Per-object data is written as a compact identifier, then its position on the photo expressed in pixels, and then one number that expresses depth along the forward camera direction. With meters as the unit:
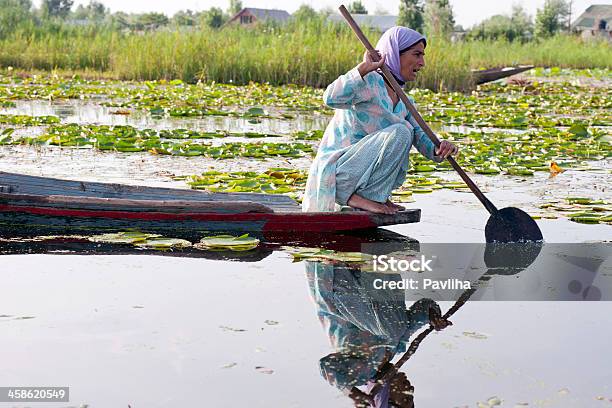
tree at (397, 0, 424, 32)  54.50
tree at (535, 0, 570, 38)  54.64
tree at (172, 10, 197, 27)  62.17
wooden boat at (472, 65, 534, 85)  18.28
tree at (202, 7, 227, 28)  60.47
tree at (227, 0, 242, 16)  74.62
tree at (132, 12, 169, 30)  68.32
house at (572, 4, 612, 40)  66.31
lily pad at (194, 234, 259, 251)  4.96
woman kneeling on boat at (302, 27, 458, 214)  4.95
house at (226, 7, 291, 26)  57.00
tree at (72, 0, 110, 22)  86.44
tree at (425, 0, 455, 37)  47.28
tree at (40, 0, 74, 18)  83.62
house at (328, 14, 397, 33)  61.56
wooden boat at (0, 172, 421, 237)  5.11
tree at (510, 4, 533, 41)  50.16
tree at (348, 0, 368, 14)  63.90
